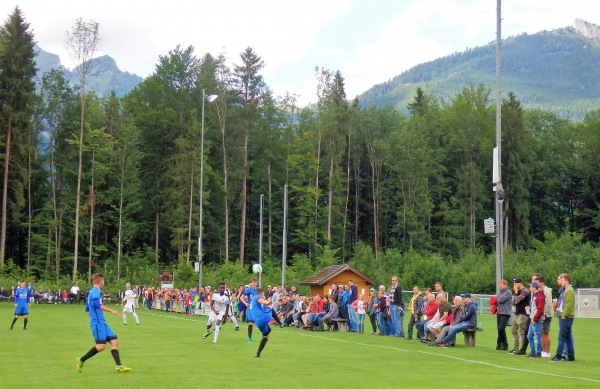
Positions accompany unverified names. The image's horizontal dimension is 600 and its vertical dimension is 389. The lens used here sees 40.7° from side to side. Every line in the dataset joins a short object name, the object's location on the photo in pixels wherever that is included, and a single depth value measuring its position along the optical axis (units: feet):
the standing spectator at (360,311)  102.22
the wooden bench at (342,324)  104.64
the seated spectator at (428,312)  80.79
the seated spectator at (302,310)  114.11
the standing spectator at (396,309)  90.43
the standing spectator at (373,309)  98.63
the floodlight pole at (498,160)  83.92
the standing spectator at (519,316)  67.97
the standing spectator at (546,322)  63.98
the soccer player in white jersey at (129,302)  115.96
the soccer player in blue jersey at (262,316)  63.83
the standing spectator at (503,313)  72.18
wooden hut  149.28
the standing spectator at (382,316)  93.35
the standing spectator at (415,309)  85.92
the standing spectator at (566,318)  59.98
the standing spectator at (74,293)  215.10
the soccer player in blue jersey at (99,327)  51.19
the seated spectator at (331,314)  105.19
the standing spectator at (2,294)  204.74
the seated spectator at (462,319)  74.54
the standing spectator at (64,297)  216.54
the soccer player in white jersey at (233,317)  100.22
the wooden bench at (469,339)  75.56
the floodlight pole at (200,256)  175.09
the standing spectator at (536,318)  63.82
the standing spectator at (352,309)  102.47
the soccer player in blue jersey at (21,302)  100.78
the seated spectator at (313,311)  109.27
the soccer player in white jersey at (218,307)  82.86
